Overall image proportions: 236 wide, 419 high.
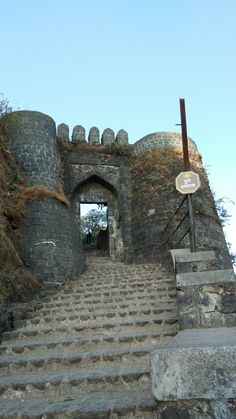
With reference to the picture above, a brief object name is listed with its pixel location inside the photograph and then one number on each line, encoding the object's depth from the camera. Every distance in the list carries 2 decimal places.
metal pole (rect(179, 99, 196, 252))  6.40
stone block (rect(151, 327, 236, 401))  1.76
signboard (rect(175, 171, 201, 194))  6.44
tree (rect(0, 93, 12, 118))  12.01
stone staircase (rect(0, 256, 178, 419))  3.16
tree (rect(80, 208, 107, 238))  27.44
